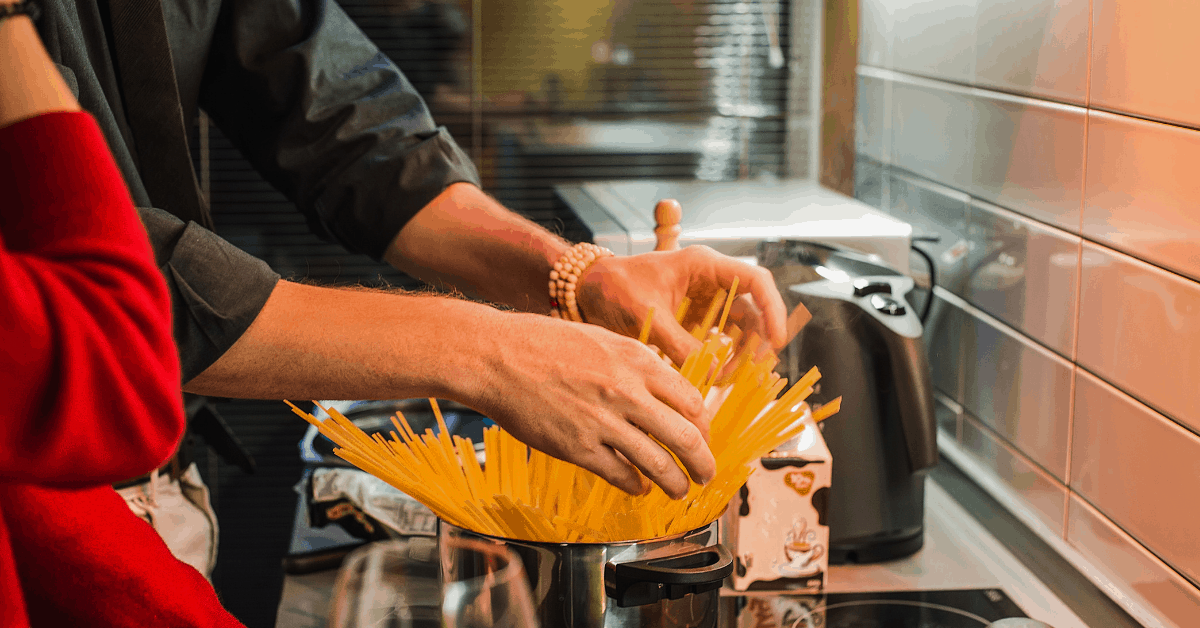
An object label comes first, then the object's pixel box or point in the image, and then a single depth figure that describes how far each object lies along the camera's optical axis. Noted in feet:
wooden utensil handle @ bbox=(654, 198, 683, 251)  3.06
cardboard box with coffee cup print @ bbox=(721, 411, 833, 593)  2.86
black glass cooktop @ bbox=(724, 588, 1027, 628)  2.80
